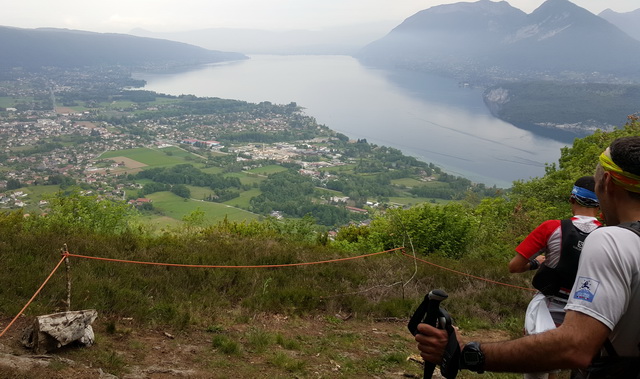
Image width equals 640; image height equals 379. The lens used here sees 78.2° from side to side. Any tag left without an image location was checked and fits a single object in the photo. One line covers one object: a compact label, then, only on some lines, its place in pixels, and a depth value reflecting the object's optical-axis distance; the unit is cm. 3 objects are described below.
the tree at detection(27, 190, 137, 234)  1081
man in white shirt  148
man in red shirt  321
